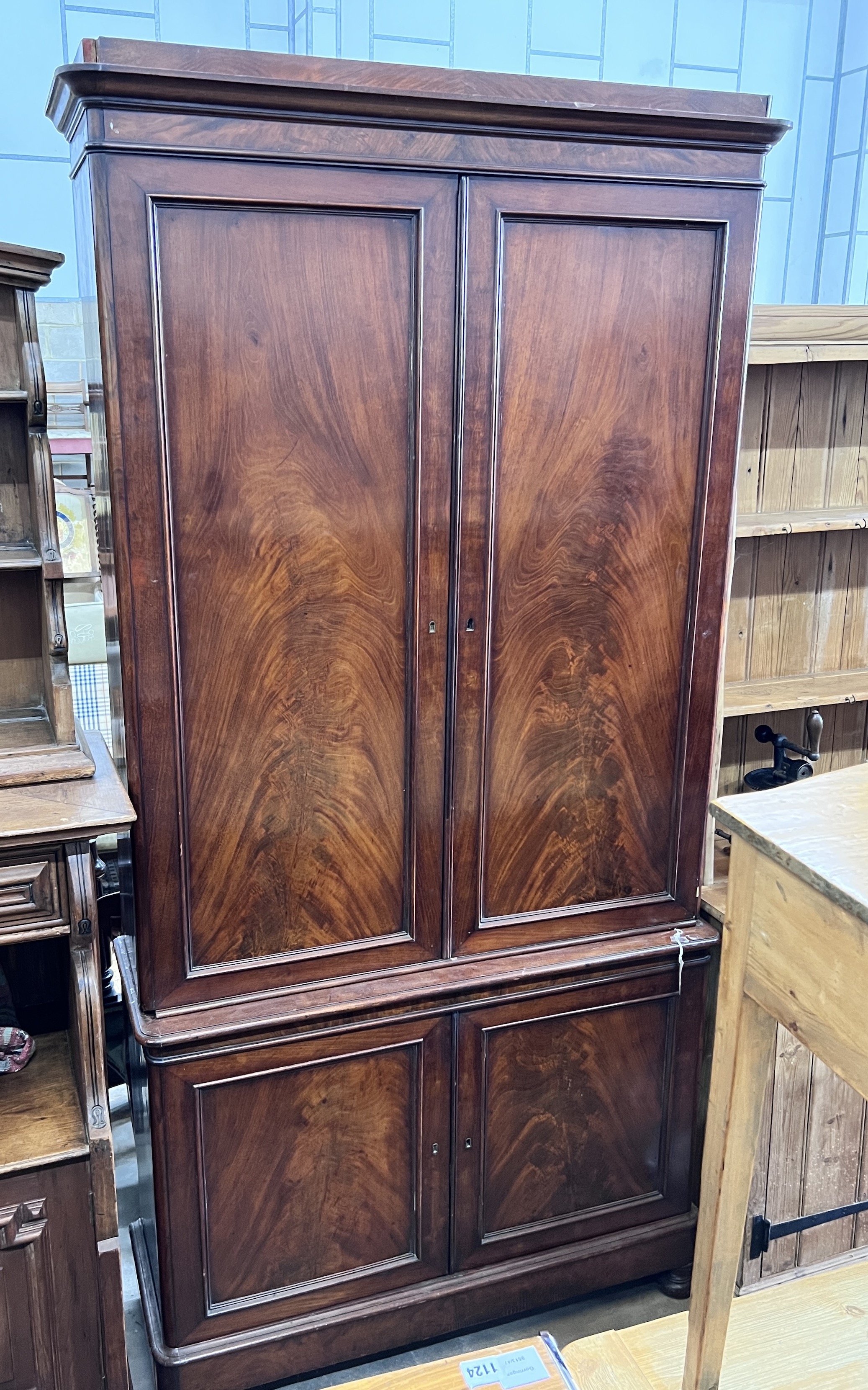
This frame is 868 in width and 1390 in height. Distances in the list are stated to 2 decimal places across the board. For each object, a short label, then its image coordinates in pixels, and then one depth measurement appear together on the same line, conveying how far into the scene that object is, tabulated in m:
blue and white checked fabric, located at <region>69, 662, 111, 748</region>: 3.08
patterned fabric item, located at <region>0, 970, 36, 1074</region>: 2.05
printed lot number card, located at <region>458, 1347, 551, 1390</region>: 1.39
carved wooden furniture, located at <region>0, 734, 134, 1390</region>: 1.81
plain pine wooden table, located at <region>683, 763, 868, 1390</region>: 0.87
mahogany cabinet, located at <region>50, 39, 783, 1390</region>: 1.79
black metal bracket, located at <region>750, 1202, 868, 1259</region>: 2.46
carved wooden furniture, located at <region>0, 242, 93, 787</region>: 1.88
